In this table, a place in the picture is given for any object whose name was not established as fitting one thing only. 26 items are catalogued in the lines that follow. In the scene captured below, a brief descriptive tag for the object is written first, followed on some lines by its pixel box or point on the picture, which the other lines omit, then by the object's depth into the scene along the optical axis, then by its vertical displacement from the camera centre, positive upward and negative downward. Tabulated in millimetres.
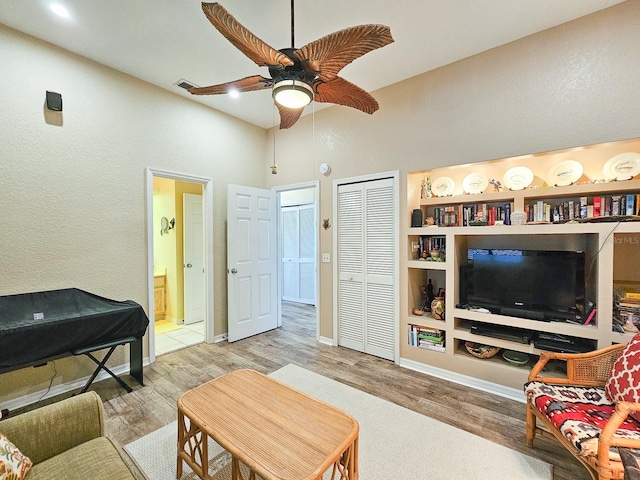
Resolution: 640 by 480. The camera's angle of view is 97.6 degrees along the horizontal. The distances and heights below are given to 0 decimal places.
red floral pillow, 1542 -815
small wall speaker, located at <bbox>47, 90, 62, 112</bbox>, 2484 +1226
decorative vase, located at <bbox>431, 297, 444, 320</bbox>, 2961 -767
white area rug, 1681 -1423
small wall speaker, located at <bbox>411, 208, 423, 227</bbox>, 3027 +205
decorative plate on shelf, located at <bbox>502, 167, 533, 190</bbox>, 2537 +541
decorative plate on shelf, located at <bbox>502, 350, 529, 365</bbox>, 2549 -1118
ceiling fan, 1319 +978
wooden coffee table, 1212 -964
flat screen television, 2342 -423
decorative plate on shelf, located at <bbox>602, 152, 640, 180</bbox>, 2127 +541
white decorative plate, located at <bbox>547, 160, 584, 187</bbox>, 2354 +543
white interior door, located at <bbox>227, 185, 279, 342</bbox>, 3818 -350
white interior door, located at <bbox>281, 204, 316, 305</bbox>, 6055 -364
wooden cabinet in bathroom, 4730 -994
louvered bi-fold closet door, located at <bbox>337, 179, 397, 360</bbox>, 3219 -363
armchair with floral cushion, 1313 -985
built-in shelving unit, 2133 -178
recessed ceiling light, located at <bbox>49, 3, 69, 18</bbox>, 2094 +1737
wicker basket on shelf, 2679 -1100
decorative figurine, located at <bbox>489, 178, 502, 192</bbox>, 2727 +502
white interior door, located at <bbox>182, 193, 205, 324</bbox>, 4504 -337
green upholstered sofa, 1158 -945
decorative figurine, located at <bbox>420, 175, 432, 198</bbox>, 3090 +542
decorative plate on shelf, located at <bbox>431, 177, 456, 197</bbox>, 2986 +544
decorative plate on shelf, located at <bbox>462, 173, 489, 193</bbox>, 2791 +543
